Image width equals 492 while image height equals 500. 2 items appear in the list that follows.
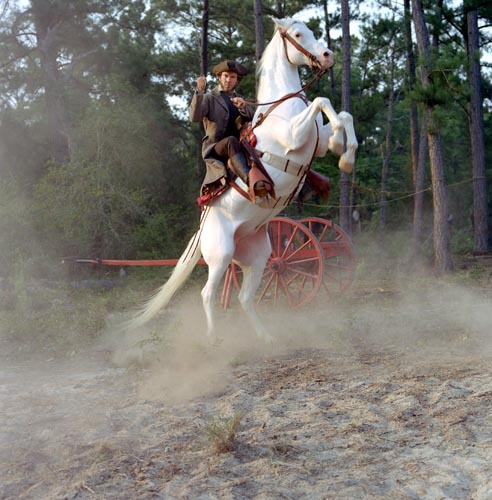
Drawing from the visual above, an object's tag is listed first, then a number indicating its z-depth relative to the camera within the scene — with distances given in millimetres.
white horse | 5133
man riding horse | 5742
